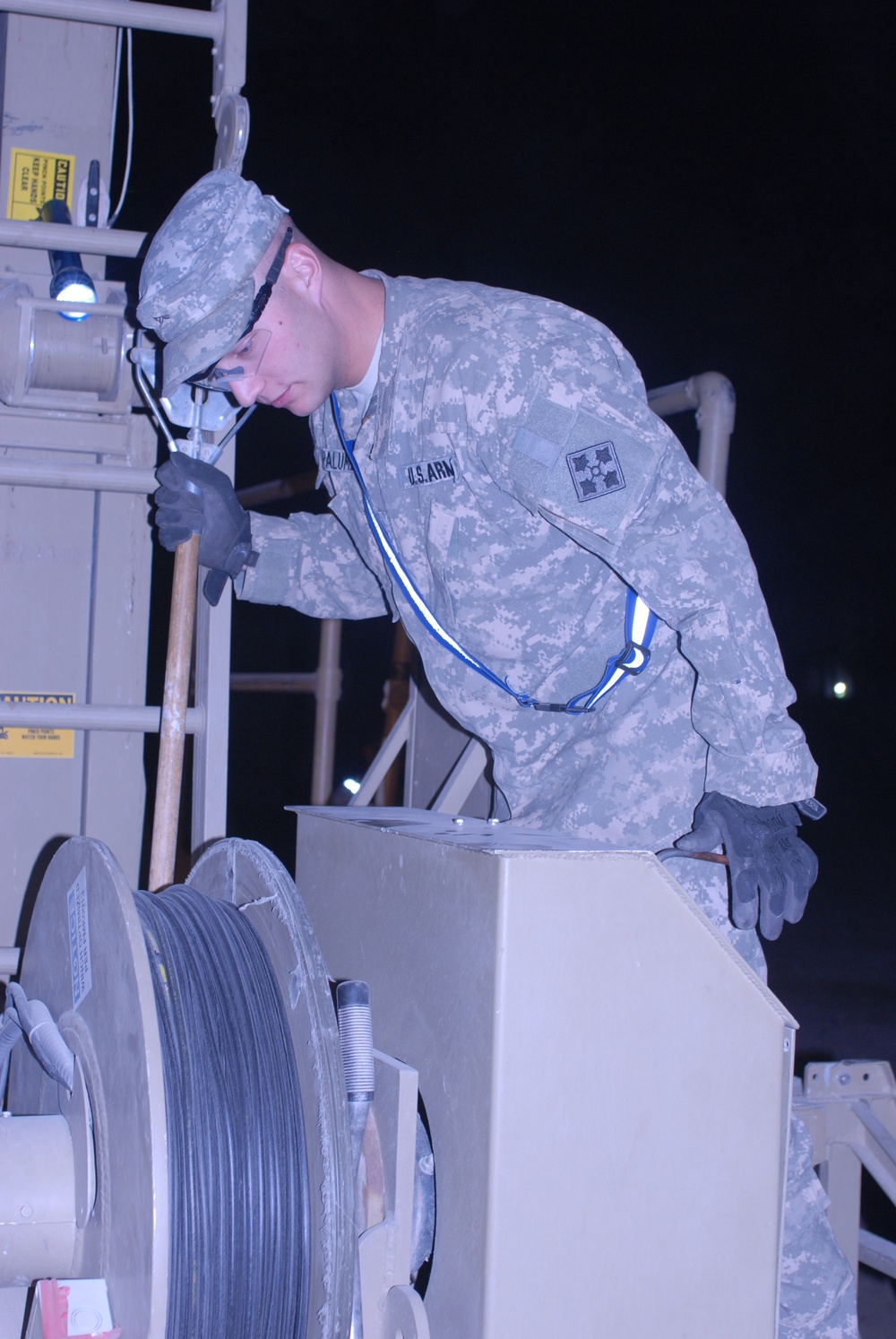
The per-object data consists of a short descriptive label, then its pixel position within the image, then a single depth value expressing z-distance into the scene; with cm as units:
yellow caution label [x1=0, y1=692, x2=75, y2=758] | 218
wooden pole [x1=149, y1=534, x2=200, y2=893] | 188
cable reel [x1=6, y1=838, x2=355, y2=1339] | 110
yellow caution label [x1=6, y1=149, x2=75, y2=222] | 219
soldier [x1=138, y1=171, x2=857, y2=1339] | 149
